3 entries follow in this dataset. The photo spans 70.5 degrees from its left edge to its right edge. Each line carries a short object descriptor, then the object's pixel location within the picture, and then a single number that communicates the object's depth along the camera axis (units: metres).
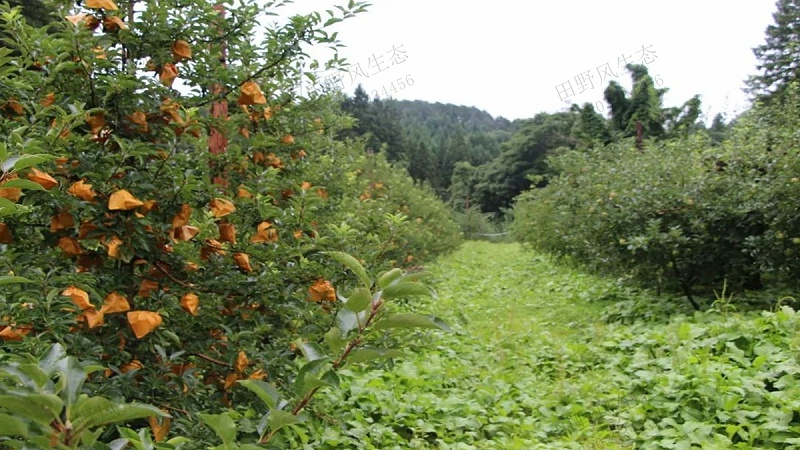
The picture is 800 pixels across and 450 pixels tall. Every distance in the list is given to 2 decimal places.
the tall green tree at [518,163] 33.75
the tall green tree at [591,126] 18.25
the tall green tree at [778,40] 22.88
